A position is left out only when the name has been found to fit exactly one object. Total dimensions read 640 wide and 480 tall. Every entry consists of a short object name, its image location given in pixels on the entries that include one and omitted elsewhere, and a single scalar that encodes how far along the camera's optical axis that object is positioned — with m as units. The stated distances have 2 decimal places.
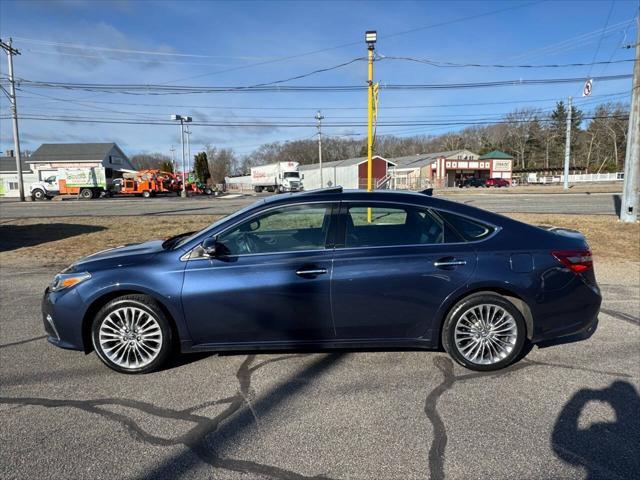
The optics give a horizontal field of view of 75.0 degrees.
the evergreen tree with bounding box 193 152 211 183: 75.09
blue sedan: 3.53
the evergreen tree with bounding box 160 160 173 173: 74.38
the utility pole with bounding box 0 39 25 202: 34.81
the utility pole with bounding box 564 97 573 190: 41.54
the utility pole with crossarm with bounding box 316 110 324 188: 53.25
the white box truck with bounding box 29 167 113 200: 43.53
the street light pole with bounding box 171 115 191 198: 42.25
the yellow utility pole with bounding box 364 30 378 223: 11.38
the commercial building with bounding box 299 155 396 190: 61.19
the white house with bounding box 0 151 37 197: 57.31
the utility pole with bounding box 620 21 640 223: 11.92
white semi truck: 54.53
